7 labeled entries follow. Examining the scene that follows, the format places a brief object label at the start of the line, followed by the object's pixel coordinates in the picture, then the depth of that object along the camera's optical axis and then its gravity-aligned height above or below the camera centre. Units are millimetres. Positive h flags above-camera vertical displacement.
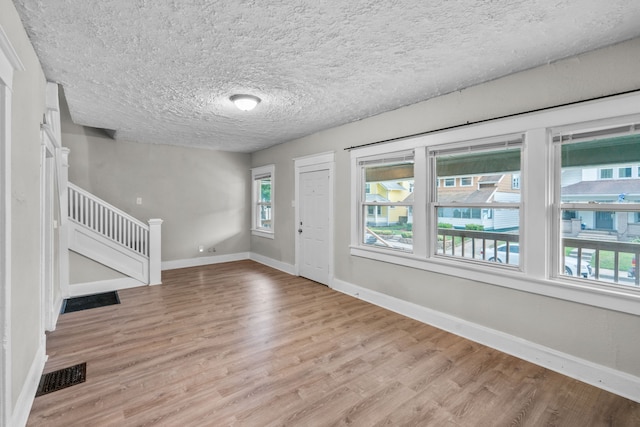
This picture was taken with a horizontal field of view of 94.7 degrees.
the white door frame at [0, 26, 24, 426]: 1518 -78
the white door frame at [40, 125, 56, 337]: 2984 -267
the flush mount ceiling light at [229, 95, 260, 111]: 3244 +1227
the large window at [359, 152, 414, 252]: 3773 +128
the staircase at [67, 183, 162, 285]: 4258 -391
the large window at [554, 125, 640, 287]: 2256 +28
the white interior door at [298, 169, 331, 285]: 4895 -241
